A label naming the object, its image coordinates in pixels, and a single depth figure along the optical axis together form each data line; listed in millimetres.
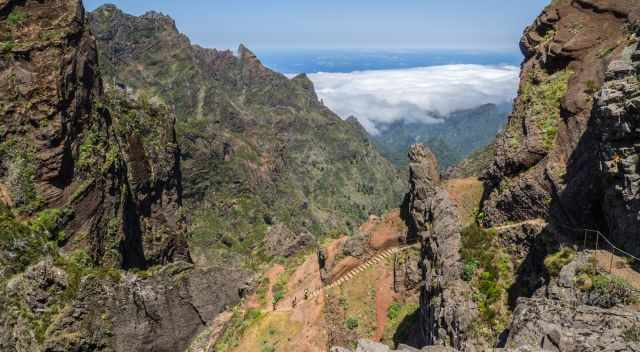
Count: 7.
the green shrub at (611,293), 13594
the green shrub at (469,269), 21719
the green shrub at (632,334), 11266
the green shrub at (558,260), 16906
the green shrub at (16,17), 40312
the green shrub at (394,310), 33188
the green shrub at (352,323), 33241
